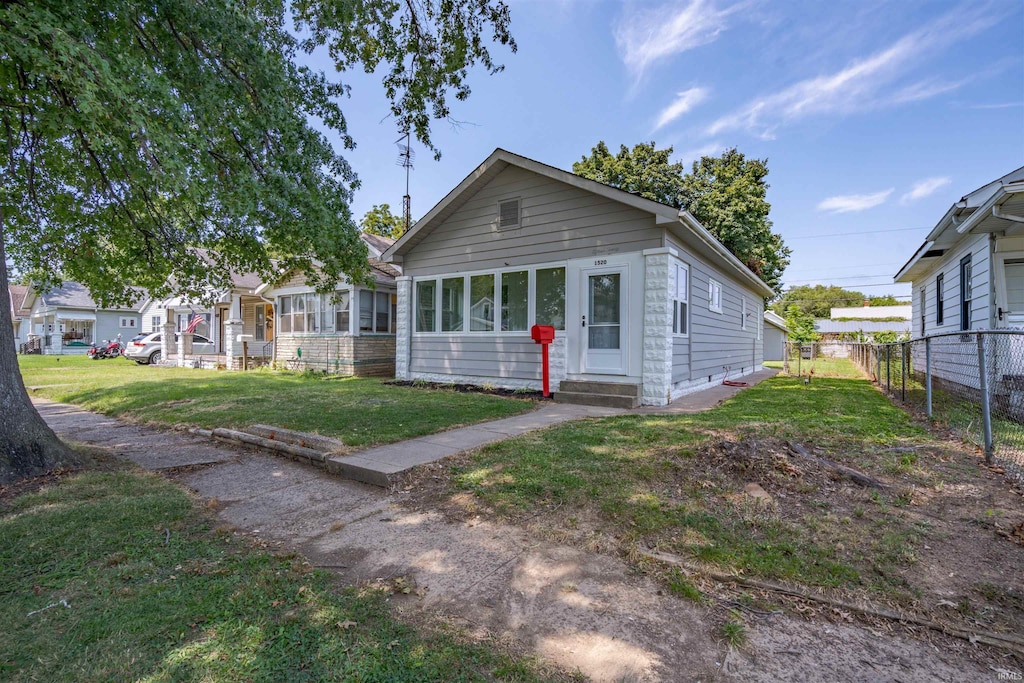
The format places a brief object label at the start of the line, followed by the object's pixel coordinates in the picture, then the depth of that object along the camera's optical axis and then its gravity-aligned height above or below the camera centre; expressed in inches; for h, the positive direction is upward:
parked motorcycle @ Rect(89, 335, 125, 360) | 963.3 -18.3
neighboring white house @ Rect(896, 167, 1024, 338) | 270.7 +65.2
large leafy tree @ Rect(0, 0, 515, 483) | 165.5 +88.5
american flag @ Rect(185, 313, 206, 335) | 895.7 +41.3
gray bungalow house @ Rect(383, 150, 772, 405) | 333.4 +46.9
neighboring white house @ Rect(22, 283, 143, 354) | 1289.4 +61.2
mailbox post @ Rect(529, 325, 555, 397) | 358.3 +6.3
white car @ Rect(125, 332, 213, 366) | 820.6 -12.9
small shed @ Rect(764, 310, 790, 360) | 1190.8 +6.5
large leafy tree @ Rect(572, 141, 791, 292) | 960.3 +355.7
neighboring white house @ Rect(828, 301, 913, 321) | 2418.8 +173.8
